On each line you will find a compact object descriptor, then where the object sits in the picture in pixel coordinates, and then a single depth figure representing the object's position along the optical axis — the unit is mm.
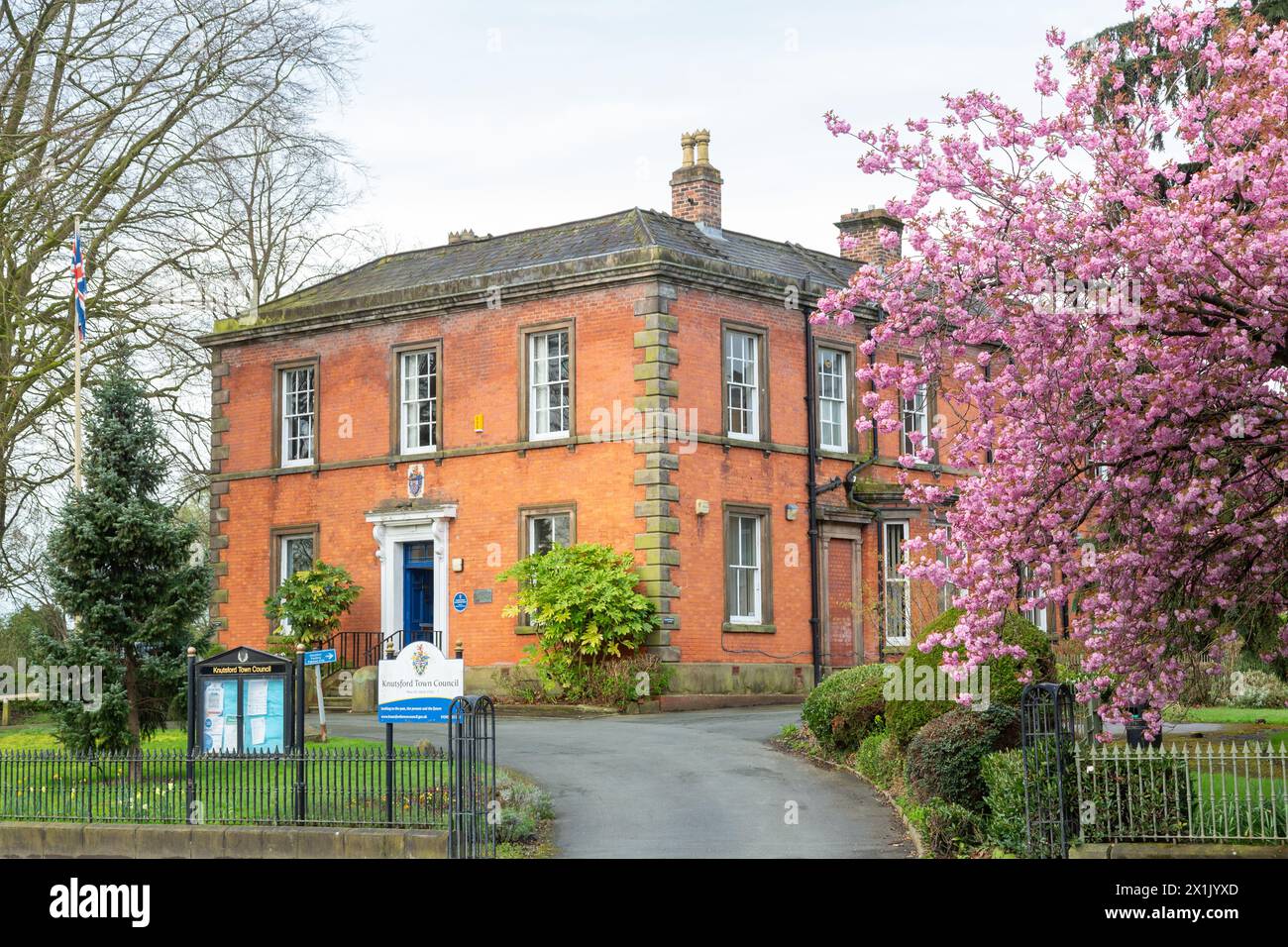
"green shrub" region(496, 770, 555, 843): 15234
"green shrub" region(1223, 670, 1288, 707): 29484
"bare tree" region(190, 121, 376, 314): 32562
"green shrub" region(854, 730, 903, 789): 18000
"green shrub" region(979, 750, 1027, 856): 14375
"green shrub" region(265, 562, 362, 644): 30828
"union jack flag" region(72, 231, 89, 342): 27016
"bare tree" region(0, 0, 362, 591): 30094
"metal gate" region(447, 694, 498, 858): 14086
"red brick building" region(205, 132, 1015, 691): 28797
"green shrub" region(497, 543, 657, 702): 27312
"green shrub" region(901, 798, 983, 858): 14727
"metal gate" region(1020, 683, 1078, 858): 13906
